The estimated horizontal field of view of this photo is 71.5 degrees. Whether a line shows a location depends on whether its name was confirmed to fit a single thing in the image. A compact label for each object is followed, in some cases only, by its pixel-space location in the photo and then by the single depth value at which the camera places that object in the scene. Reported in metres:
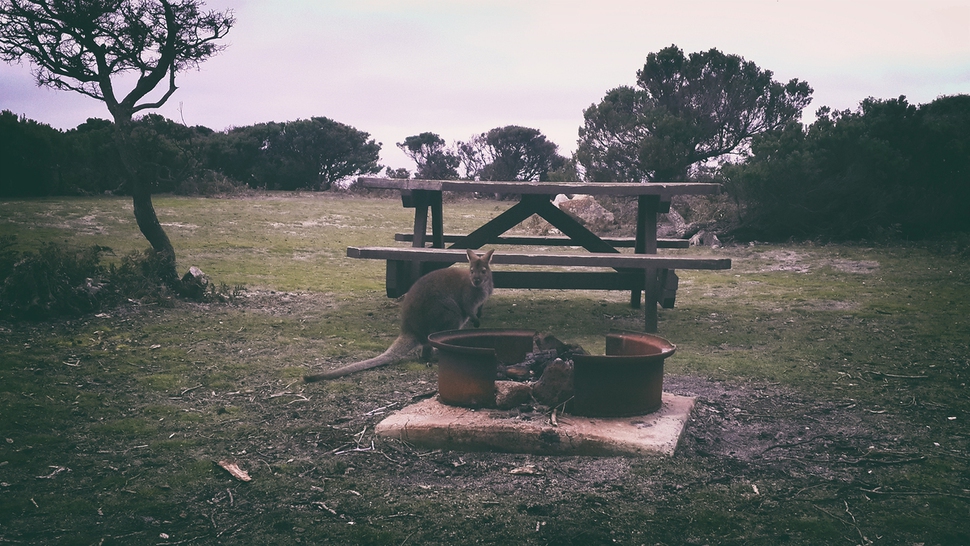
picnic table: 6.16
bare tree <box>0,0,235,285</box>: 8.00
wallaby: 5.61
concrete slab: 3.58
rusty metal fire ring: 3.86
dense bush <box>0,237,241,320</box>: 6.54
